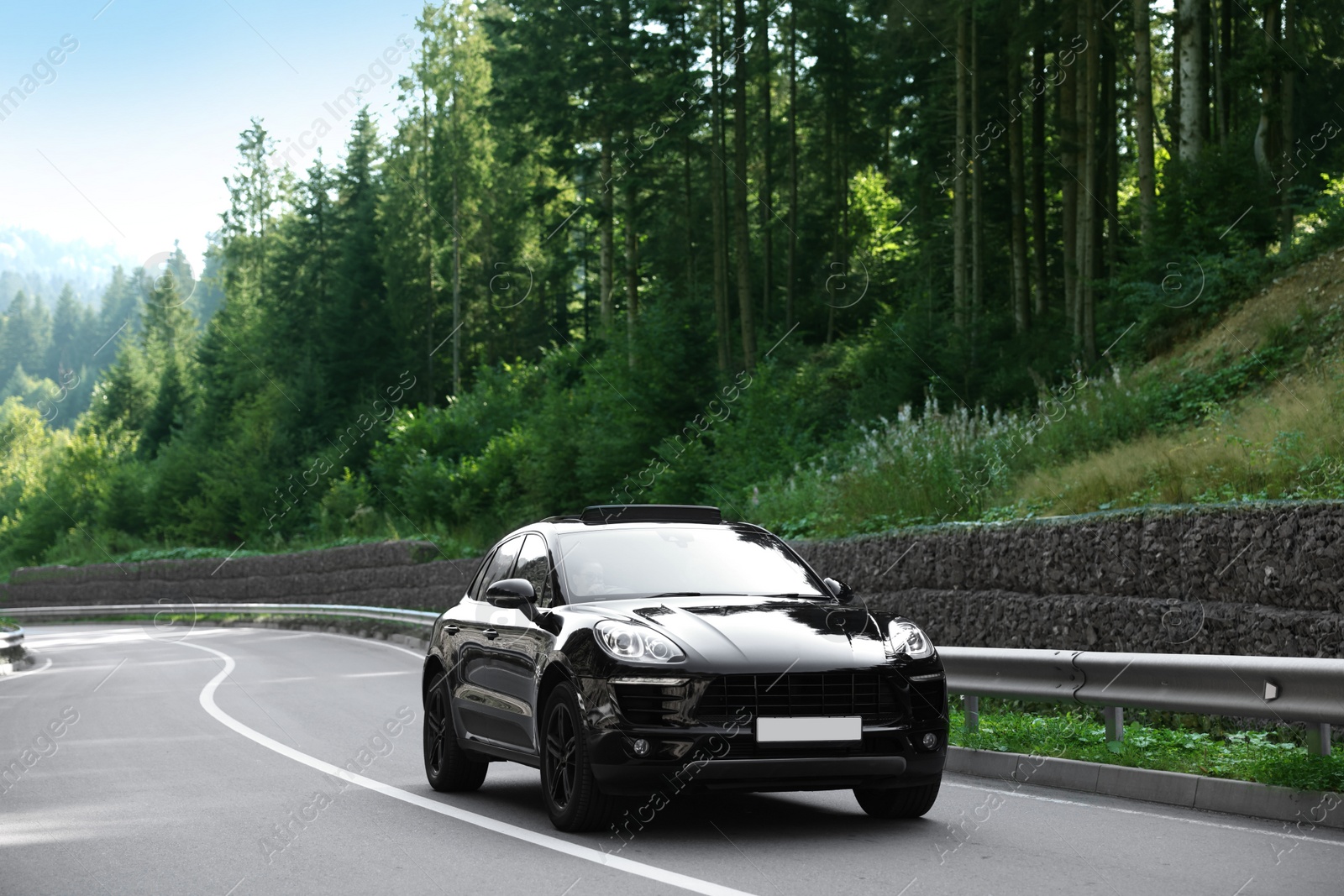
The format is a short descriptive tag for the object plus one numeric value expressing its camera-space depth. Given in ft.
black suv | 23.22
